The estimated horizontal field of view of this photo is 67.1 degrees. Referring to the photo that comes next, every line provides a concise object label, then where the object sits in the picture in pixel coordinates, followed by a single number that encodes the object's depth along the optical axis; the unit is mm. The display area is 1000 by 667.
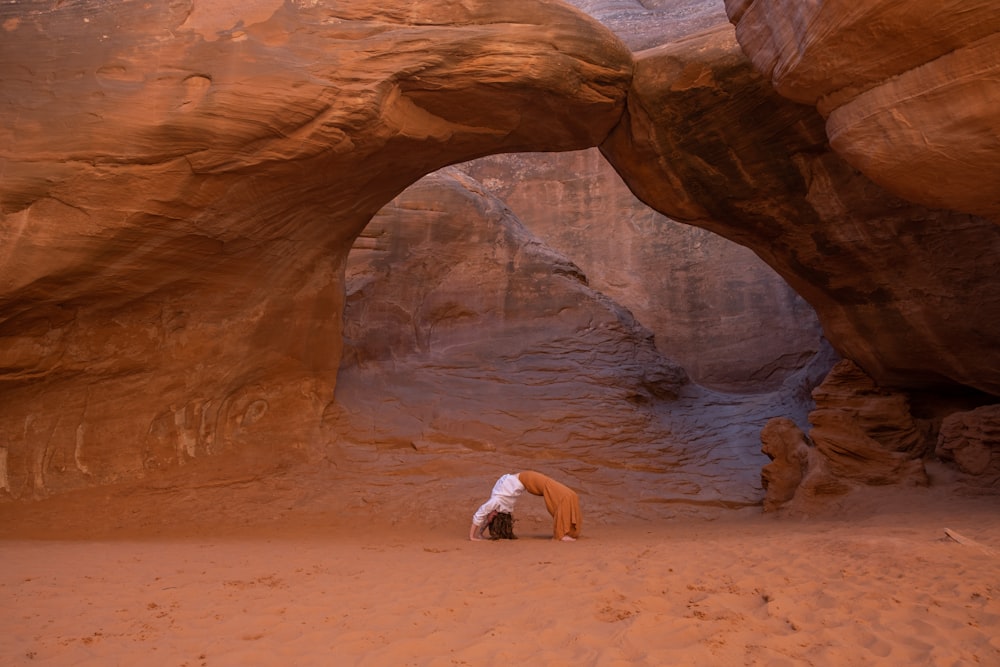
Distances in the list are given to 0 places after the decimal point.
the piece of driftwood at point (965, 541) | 5188
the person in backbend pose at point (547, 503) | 7301
